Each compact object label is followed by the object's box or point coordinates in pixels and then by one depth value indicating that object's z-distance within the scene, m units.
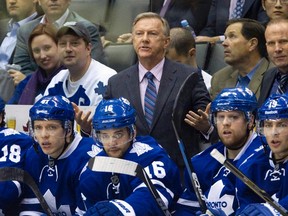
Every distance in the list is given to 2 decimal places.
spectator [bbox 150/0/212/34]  14.81
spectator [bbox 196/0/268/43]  14.30
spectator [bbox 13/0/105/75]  14.58
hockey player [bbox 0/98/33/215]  11.87
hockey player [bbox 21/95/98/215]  11.67
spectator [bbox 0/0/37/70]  15.76
